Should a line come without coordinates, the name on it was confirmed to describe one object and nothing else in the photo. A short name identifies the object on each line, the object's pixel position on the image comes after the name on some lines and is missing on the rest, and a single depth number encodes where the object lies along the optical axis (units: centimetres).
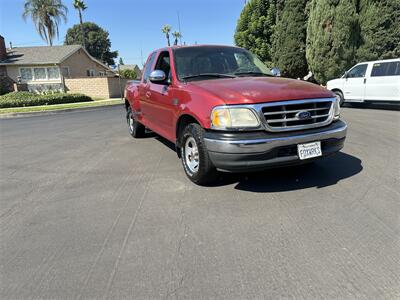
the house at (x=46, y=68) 3069
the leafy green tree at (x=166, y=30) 7856
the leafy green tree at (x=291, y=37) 2130
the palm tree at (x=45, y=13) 5109
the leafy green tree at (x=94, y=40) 7719
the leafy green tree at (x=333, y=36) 1683
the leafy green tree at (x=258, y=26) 2414
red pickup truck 355
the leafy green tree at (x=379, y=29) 1589
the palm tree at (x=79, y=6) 5459
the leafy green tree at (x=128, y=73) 4391
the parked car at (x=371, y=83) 1095
